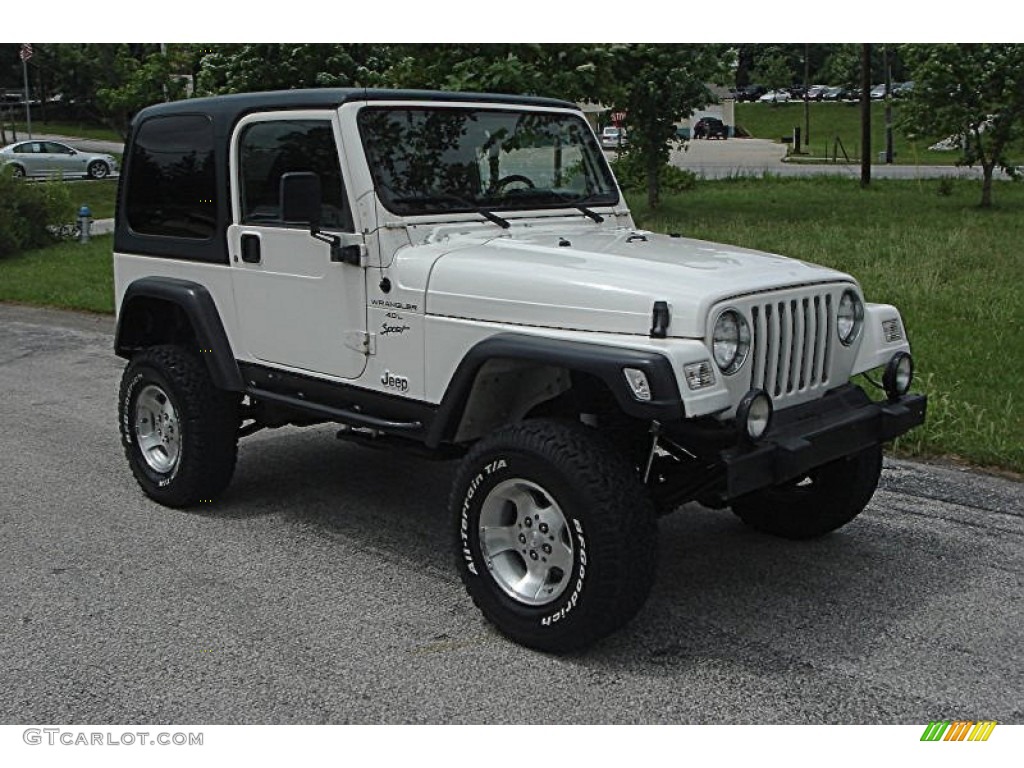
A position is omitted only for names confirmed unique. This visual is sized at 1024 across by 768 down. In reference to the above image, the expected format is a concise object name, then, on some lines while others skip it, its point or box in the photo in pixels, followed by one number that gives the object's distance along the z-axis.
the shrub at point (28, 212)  20.47
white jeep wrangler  4.34
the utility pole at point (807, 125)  56.91
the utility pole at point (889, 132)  42.38
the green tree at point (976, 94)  23.53
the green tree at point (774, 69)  77.19
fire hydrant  21.44
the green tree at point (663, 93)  21.45
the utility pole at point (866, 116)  30.38
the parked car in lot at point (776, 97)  79.35
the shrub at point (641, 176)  23.64
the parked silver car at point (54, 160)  37.41
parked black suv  65.88
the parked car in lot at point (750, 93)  88.25
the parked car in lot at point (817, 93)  80.34
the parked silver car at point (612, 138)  24.59
